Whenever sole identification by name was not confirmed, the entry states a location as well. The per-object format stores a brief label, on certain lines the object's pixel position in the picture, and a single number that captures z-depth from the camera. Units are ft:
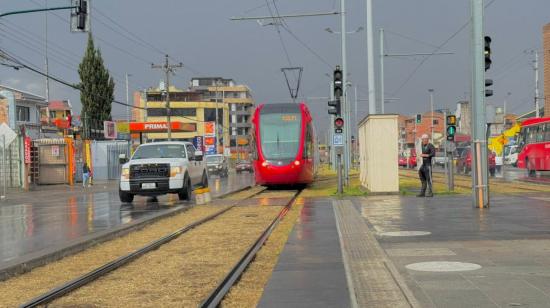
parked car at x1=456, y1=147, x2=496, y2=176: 140.26
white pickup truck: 65.82
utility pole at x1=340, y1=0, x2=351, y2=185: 95.36
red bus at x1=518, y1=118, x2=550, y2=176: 119.44
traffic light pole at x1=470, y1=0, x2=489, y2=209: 49.67
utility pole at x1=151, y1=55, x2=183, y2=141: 195.56
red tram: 83.82
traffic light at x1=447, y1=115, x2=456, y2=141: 71.88
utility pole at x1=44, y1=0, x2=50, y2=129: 204.64
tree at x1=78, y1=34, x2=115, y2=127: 199.31
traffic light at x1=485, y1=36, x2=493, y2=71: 51.21
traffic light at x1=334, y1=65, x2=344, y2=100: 72.74
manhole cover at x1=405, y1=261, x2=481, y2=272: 24.11
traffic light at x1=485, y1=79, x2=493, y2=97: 51.46
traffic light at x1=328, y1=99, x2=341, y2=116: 73.41
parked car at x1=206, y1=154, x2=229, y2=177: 184.75
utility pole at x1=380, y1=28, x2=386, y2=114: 123.34
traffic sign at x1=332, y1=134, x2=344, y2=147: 74.74
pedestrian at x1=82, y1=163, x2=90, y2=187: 125.18
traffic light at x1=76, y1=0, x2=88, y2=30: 62.44
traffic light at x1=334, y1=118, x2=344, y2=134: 72.38
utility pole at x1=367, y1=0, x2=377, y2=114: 80.94
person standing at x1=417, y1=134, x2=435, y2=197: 63.86
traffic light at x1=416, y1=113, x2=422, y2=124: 173.88
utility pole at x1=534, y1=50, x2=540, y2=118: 206.16
